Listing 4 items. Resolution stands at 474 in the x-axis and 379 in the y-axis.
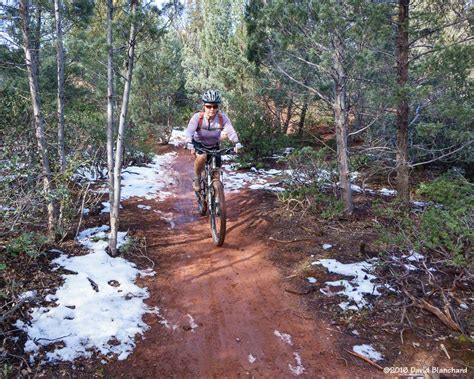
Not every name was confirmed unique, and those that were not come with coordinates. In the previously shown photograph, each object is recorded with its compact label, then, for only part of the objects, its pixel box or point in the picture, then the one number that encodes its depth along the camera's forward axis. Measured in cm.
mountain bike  513
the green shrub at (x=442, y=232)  372
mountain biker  544
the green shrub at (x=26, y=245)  367
